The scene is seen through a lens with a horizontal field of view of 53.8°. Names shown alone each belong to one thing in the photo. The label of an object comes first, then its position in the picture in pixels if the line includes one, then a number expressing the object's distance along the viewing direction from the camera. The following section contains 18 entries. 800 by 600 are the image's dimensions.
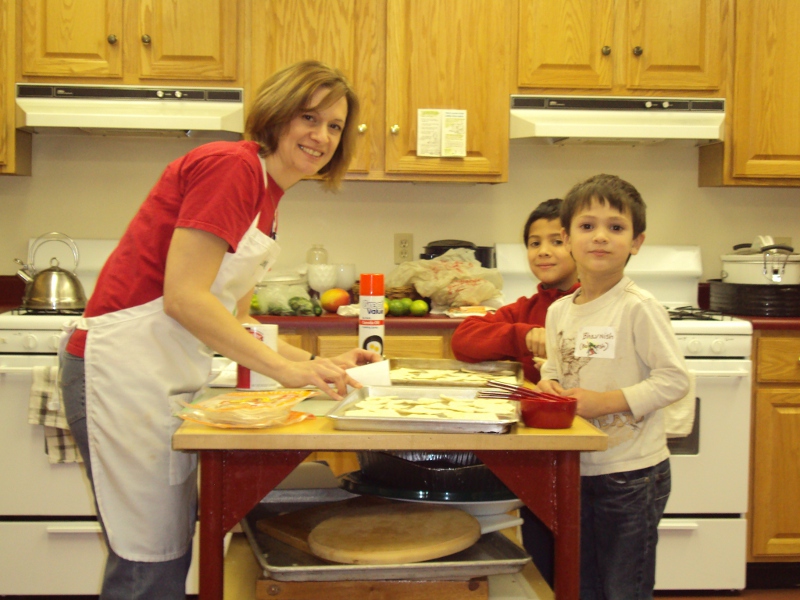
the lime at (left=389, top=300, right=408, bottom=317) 2.77
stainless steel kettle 2.71
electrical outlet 3.34
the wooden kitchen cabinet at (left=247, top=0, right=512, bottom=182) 2.90
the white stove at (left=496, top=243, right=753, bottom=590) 2.63
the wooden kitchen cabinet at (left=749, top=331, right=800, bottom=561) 2.71
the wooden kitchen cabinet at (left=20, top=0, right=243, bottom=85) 2.86
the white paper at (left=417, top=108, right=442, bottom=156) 2.94
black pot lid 3.15
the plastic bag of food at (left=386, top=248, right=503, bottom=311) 2.88
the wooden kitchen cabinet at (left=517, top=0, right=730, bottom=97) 2.96
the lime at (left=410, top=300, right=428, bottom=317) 2.80
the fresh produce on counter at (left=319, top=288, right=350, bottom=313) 2.86
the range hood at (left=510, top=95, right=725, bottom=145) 2.95
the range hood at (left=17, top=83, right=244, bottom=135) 2.85
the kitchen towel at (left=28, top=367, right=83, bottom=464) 2.43
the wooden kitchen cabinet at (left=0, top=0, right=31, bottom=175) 2.83
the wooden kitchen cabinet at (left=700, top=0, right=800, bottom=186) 2.99
